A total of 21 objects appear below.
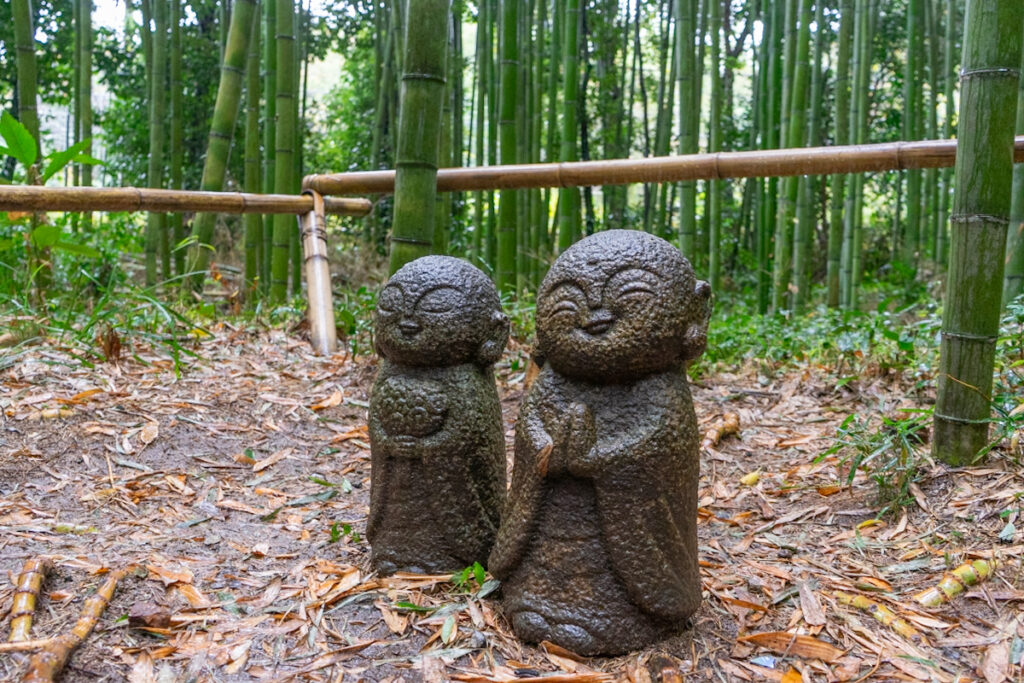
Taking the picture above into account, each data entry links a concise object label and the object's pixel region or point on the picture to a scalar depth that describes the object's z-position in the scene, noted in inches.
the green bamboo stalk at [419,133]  117.5
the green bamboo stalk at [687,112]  185.5
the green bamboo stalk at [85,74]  243.6
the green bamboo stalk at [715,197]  236.7
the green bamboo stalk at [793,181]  197.2
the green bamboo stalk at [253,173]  225.3
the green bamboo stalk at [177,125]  238.4
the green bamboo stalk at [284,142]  182.7
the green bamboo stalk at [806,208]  225.5
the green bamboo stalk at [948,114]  247.4
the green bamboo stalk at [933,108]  295.9
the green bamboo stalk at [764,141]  262.1
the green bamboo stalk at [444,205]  165.6
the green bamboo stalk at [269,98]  204.8
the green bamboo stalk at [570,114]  184.5
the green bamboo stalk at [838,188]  228.8
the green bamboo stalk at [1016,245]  136.3
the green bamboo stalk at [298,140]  201.9
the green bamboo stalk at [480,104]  222.1
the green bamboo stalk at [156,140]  234.1
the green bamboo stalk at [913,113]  263.0
